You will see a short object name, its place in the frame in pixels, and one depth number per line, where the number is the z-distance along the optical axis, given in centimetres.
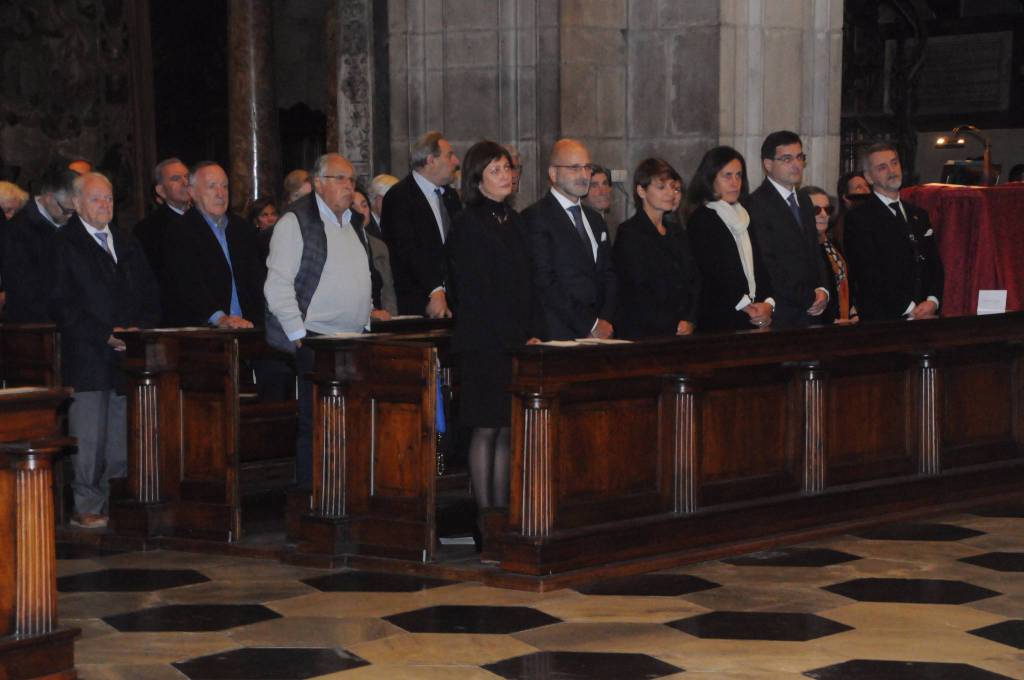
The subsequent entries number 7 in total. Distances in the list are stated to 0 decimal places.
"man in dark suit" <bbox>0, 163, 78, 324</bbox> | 832
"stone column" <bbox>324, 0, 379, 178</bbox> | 1263
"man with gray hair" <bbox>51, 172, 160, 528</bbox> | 794
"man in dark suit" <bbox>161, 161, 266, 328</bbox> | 820
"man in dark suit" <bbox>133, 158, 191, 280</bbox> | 878
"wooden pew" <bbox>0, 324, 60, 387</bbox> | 802
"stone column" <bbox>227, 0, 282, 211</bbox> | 1298
